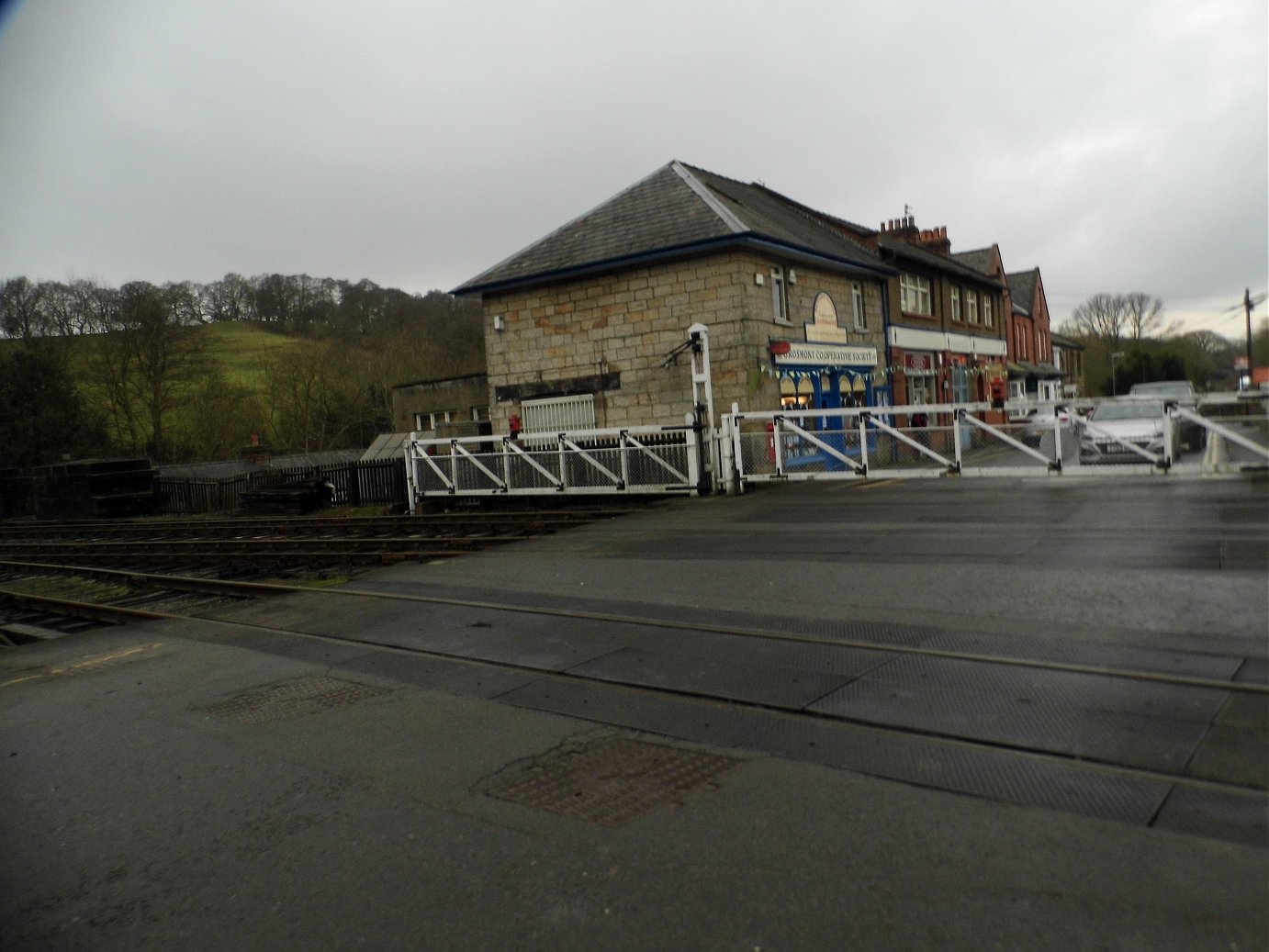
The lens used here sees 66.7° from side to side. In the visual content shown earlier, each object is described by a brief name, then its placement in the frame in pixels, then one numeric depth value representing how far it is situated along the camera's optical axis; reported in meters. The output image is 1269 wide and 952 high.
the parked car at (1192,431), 12.86
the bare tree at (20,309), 32.97
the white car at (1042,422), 14.31
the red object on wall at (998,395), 14.38
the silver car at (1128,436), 13.59
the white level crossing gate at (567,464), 18.19
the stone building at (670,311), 21.75
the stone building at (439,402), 39.41
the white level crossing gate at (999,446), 12.84
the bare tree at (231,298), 49.56
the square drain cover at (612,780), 4.50
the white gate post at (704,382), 18.06
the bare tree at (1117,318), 52.62
